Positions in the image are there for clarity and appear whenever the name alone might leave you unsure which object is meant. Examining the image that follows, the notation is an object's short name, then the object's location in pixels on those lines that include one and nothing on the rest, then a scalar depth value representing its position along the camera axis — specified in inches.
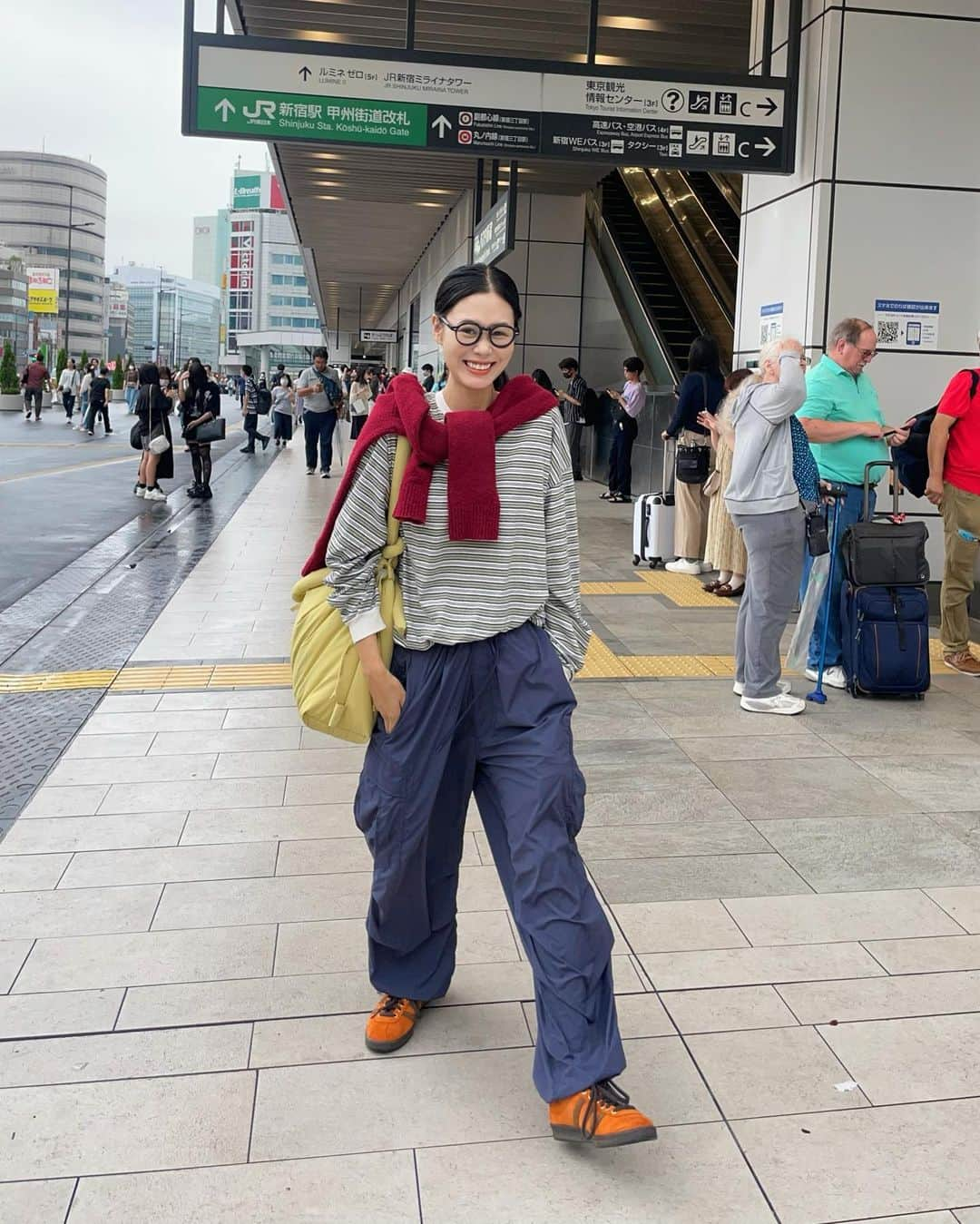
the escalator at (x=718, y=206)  697.0
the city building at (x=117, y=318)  6161.4
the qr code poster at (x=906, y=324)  331.9
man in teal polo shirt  248.8
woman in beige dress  363.6
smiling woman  100.9
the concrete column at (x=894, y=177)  327.9
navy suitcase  247.0
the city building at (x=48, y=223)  5974.4
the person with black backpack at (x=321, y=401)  723.4
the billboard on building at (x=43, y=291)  3563.0
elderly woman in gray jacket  229.1
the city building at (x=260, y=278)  5812.0
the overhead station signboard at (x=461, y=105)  347.6
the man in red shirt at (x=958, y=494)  268.4
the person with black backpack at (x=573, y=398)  717.3
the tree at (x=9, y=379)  1715.1
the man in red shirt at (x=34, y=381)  1456.7
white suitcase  412.2
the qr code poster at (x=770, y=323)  349.7
